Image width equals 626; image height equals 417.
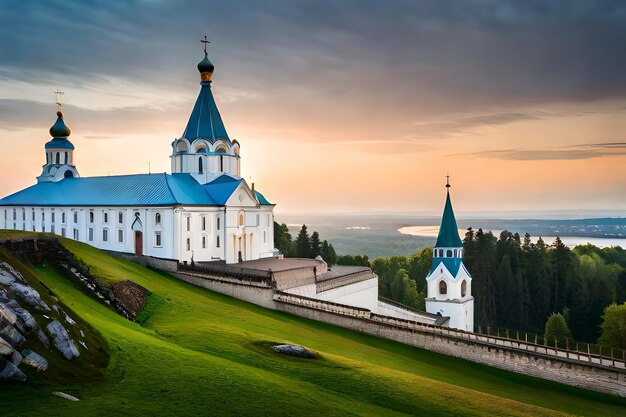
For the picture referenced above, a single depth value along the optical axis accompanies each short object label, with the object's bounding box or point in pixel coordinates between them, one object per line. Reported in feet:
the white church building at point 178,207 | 152.66
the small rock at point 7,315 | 43.88
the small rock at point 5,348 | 41.80
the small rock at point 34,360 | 43.65
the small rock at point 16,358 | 42.50
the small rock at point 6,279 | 51.12
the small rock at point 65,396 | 41.88
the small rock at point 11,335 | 43.29
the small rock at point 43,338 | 46.93
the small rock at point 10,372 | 41.29
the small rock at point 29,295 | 50.75
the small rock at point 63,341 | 48.01
